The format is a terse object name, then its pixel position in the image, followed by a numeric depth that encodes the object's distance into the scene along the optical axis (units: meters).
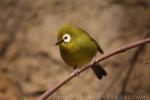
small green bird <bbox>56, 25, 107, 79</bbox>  4.58
